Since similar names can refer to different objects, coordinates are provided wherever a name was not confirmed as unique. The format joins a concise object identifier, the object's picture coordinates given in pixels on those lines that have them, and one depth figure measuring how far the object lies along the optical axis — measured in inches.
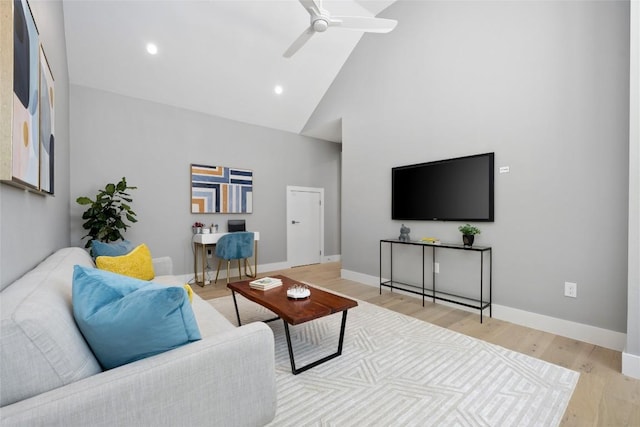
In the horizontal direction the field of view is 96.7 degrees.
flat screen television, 118.3
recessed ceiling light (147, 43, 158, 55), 137.6
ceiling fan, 102.3
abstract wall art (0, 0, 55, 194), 37.5
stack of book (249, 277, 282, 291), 97.2
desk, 166.6
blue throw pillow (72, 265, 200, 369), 37.2
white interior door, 221.5
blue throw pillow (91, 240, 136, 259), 99.4
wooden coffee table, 74.6
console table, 115.8
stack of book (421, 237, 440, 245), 128.8
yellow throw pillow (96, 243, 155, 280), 87.9
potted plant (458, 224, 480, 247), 116.6
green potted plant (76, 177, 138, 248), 133.0
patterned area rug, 60.4
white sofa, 30.2
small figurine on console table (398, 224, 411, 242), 142.5
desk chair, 165.3
